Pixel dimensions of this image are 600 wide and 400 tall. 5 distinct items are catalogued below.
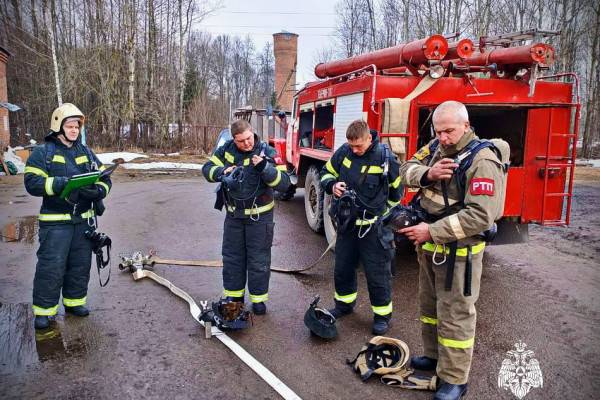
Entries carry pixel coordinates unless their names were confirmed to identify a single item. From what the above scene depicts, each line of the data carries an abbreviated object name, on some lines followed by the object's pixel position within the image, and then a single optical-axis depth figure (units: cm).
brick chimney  3419
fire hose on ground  311
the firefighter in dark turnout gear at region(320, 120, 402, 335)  387
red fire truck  518
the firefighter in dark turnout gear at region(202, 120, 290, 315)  411
